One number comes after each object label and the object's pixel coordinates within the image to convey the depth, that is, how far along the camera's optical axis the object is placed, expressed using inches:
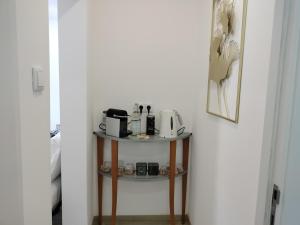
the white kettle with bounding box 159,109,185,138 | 98.8
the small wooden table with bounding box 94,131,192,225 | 97.3
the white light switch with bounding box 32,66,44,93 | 44.2
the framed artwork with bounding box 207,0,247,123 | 63.2
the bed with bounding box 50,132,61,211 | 97.4
